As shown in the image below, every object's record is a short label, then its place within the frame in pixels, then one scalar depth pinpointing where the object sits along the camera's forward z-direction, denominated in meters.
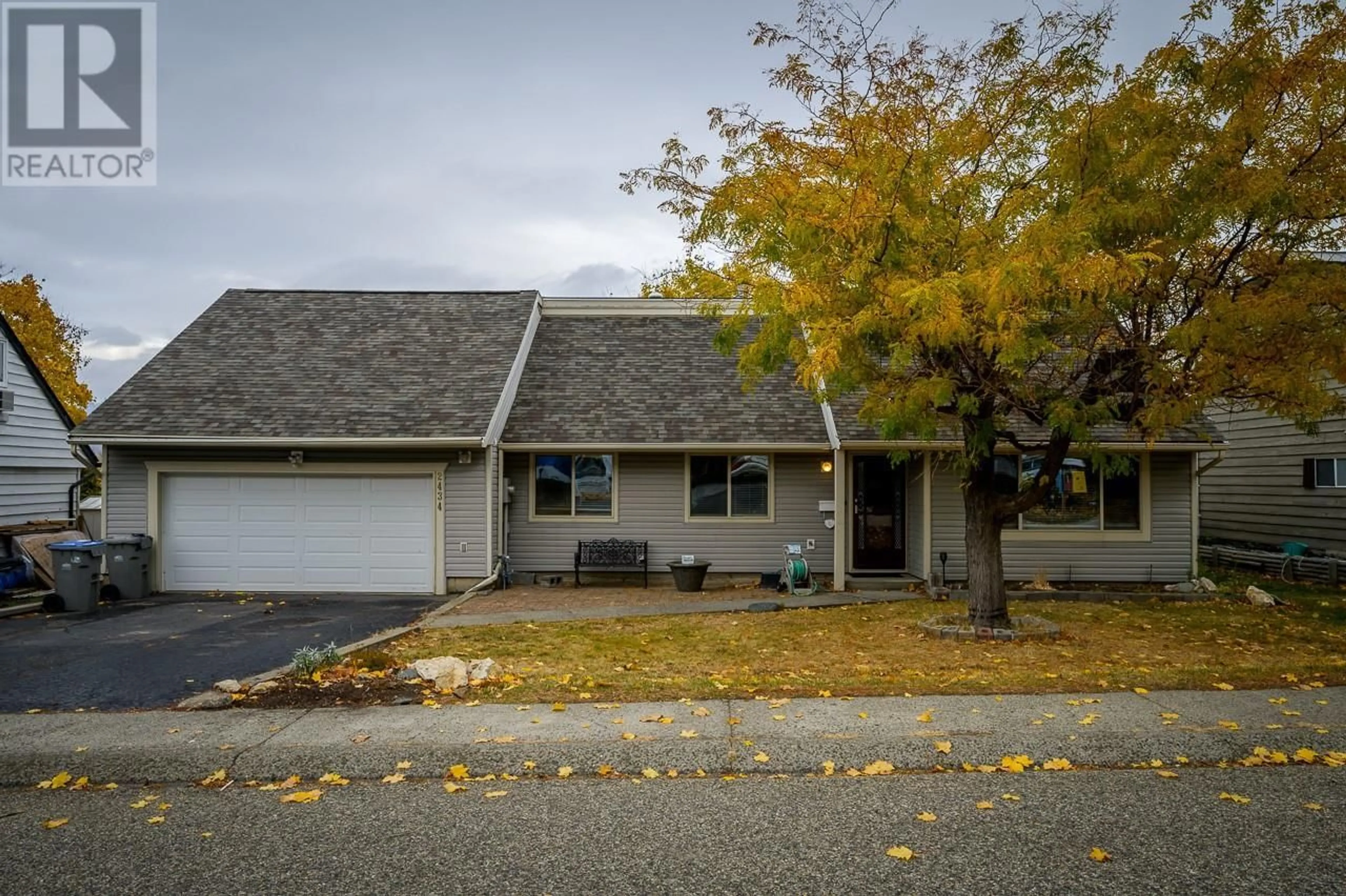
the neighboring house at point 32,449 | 16.06
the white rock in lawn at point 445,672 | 7.20
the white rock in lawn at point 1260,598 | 12.79
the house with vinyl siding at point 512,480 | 14.29
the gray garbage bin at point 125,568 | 13.53
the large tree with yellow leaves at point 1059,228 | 8.02
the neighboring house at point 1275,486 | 16.78
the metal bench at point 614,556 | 14.97
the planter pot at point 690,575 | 14.28
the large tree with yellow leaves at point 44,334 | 30.05
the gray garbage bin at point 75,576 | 12.49
